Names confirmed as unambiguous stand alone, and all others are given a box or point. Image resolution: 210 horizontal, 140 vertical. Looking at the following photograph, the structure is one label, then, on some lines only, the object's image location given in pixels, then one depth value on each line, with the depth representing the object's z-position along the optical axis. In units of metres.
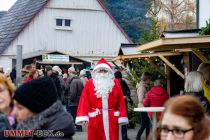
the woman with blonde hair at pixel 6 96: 3.66
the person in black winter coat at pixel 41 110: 3.04
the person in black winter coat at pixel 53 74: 10.52
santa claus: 6.56
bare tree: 42.31
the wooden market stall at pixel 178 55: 5.86
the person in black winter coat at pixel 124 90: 9.22
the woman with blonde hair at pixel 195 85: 5.46
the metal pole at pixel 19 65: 7.56
